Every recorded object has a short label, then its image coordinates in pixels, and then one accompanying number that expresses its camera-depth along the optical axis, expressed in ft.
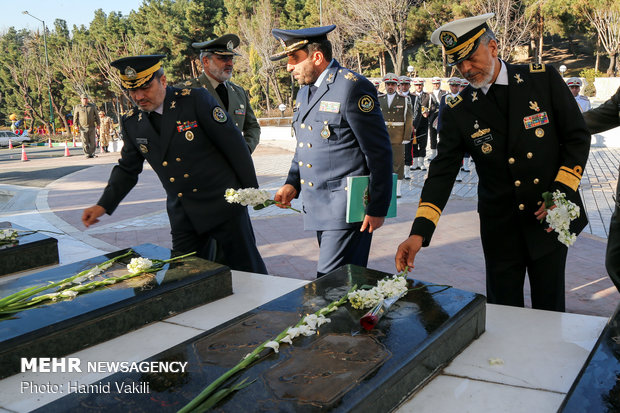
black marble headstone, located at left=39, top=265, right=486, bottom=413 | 4.71
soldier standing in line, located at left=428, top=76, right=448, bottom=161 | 42.63
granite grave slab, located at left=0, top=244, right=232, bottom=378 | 6.23
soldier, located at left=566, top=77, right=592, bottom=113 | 37.87
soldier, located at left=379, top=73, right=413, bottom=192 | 32.01
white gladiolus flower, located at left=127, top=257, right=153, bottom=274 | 8.22
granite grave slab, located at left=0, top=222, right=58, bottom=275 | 9.68
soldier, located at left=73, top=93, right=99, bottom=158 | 59.80
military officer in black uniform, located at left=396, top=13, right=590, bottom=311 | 8.09
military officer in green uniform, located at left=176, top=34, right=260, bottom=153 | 15.01
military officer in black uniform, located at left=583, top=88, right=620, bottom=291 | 8.11
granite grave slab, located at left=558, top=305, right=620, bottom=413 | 4.31
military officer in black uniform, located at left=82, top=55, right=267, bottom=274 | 11.03
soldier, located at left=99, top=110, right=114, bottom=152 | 69.31
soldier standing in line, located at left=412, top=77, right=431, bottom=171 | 40.81
